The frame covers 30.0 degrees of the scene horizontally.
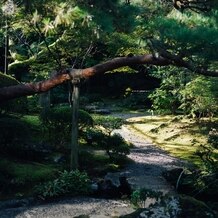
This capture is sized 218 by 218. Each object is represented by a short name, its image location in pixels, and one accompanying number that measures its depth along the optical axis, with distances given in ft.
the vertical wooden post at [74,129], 32.01
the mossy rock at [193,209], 18.91
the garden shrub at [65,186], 30.32
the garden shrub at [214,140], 34.23
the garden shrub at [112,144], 41.32
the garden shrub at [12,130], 34.73
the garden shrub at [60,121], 39.52
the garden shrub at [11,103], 36.86
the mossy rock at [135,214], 19.15
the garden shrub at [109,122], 41.84
